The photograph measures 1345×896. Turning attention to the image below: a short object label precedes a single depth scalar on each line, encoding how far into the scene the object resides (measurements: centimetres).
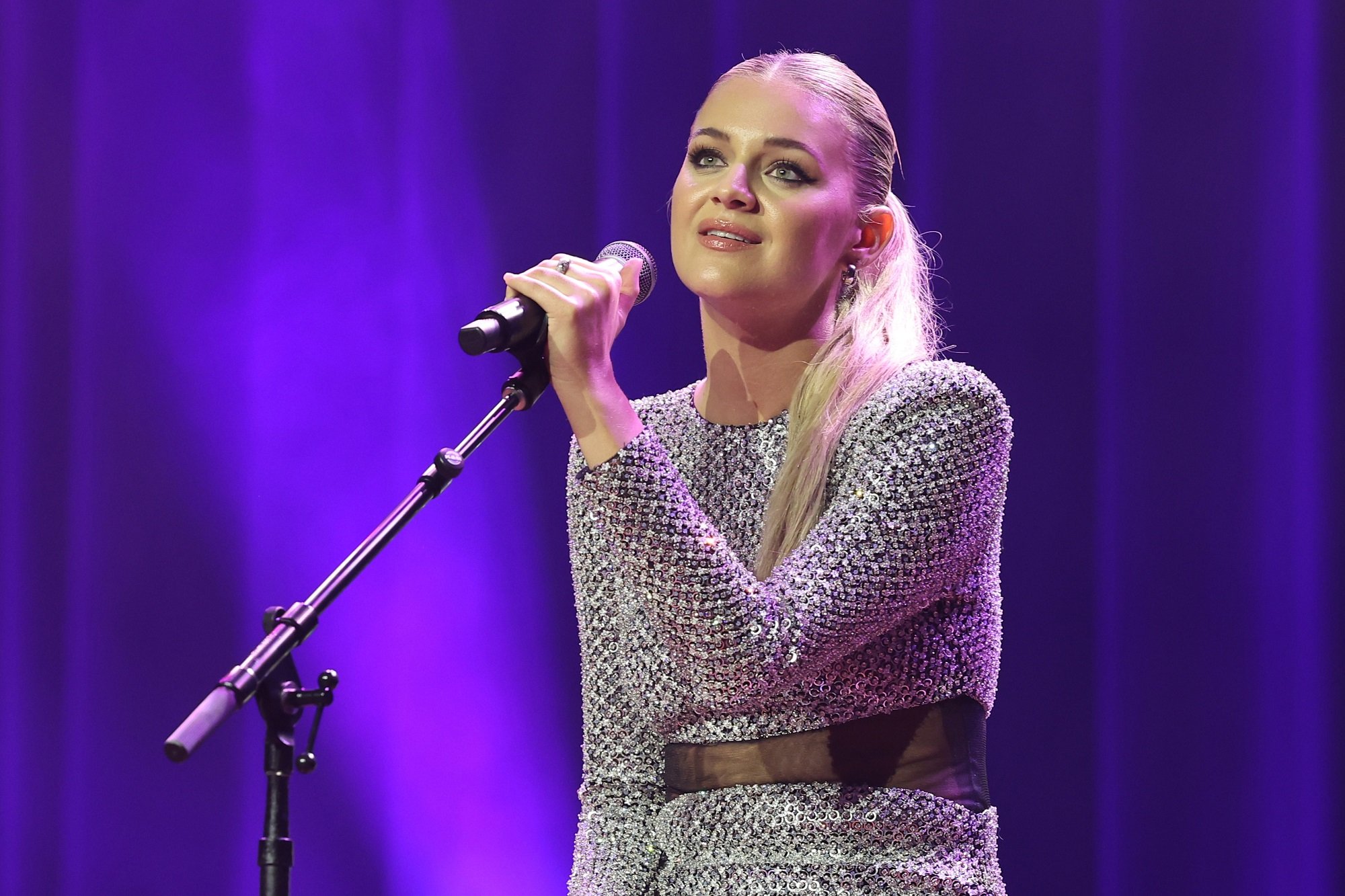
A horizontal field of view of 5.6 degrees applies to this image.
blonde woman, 858
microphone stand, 840
